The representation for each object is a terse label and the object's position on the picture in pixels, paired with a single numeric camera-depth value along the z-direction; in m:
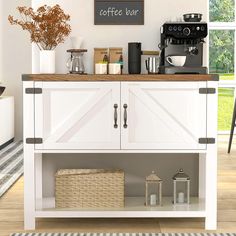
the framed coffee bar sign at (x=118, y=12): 4.09
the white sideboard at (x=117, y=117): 3.64
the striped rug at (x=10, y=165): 5.27
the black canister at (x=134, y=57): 3.97
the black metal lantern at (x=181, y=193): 3.94
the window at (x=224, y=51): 9.45
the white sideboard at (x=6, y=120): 7.56
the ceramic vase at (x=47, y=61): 3.89
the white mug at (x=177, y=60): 3.90
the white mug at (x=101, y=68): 3.97
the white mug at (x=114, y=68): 3.95
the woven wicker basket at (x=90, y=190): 3.81
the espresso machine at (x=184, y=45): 3.76
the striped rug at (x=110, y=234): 3.57
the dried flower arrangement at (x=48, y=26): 3.88
